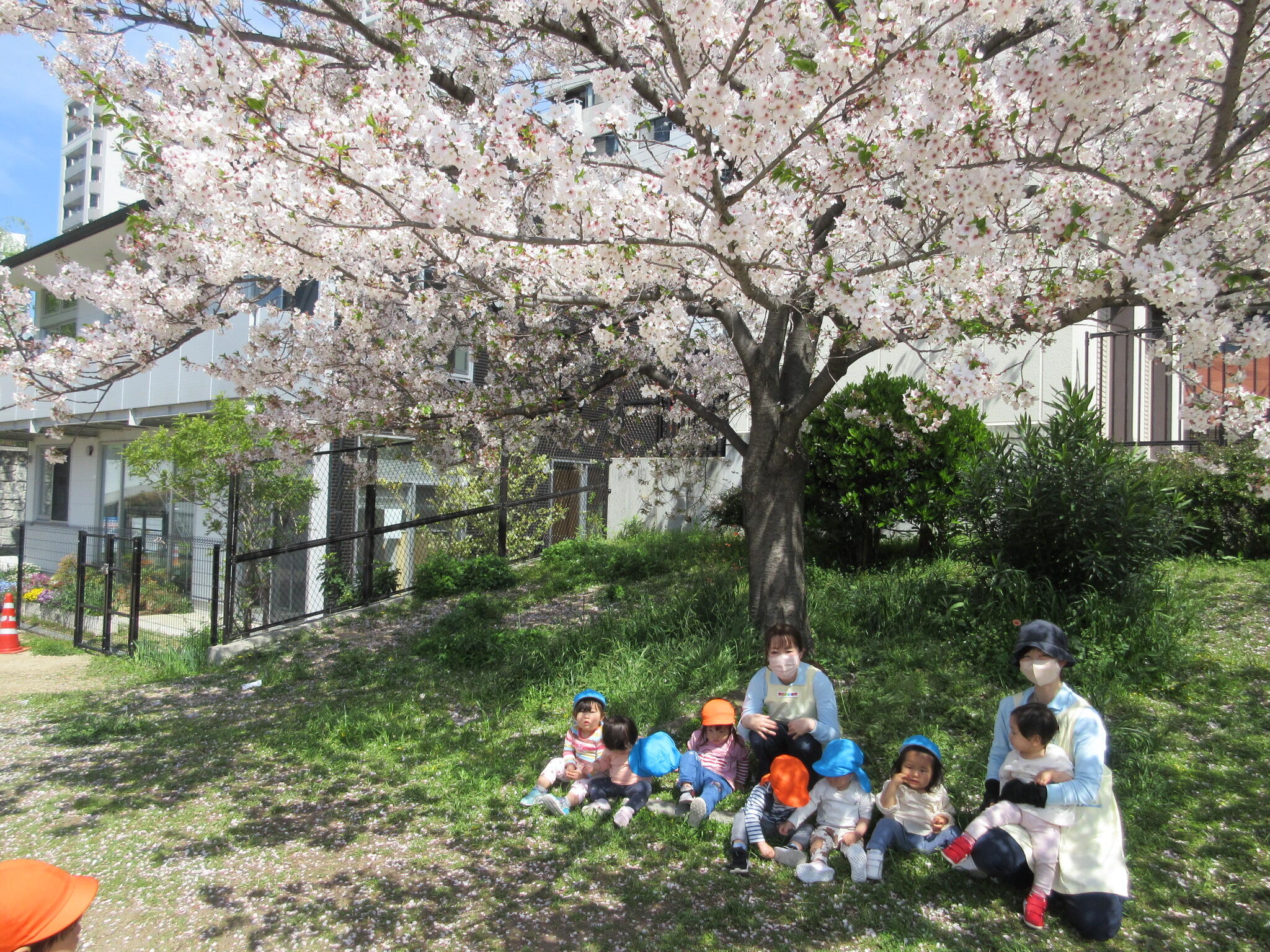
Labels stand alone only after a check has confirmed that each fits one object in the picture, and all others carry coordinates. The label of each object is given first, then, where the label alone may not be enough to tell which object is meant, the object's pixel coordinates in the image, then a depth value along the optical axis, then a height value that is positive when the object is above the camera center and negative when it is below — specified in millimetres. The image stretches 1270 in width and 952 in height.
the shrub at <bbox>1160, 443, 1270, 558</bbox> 7242 -41
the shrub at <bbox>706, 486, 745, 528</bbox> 9492 -196
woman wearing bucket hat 3182 -1198
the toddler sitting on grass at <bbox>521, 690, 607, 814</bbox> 4609 -1435
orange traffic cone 10336 -1928
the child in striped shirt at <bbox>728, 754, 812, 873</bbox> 3791 -1496
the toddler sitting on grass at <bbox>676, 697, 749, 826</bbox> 4383 -1394
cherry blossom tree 3861 +1582
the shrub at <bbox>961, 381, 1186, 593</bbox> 5496 -38
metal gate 9727 -1403
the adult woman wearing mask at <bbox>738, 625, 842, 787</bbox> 4281 -1097
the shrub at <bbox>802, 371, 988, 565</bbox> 7566 +280
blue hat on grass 4504 -1394
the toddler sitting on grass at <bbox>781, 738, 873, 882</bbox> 3799 -1385
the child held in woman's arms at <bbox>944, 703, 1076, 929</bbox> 3316 -1207
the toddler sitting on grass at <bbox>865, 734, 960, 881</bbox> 3744 -1356
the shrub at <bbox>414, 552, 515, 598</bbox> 10156 -1088
